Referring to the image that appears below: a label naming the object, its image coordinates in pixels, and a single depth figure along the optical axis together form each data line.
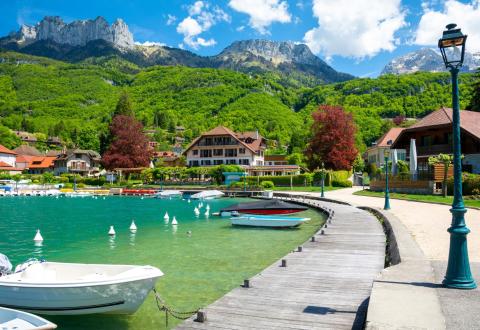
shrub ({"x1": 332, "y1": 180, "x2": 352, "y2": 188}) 65.50
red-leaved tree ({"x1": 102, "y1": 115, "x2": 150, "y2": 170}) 95.90
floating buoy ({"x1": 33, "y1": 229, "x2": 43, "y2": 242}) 23.25
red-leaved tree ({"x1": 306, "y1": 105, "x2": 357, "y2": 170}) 68.44
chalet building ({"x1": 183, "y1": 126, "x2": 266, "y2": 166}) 90.88
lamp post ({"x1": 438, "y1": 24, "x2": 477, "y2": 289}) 7.30
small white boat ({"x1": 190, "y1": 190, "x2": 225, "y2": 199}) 60.59
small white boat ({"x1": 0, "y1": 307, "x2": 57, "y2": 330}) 6.59
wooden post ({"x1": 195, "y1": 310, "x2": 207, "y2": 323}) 7.11
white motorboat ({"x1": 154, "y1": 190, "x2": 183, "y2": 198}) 66.12
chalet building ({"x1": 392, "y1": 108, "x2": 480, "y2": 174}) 43.41
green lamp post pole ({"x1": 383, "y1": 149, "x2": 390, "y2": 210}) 28.73
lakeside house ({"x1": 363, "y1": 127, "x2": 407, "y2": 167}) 71.94
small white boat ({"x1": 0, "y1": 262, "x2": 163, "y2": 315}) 8.86
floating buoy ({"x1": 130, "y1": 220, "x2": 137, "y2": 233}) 27.60
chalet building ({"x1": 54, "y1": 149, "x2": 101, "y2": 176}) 119.69
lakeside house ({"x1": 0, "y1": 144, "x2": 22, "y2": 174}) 108.75
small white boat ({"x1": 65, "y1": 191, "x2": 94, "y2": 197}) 72.00
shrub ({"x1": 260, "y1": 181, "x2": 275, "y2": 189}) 72.26
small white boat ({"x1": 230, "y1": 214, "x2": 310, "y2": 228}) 26.38
